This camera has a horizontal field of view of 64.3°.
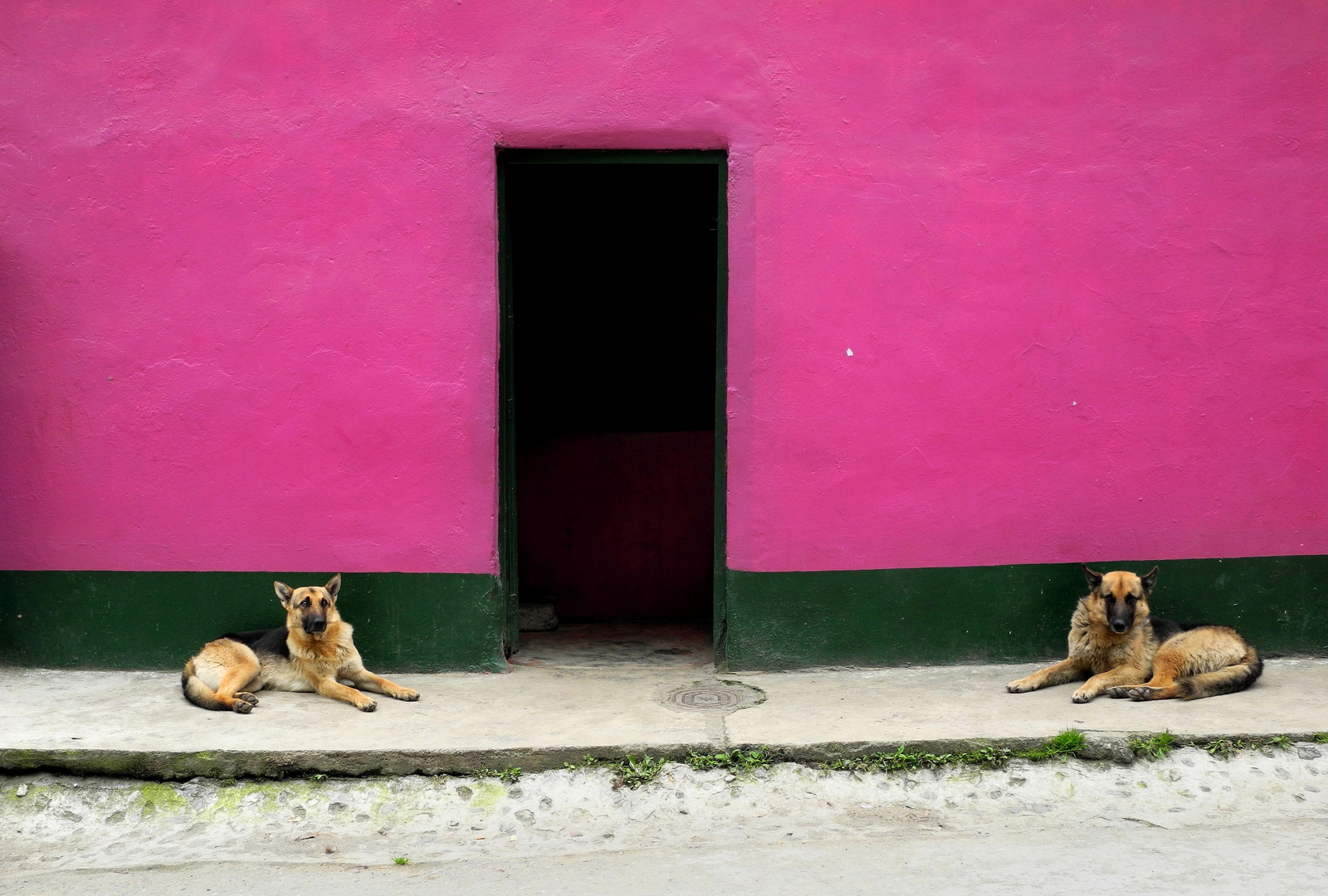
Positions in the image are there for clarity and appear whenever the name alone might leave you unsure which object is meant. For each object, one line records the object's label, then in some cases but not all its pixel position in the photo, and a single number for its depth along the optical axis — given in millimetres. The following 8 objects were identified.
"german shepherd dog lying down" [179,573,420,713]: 5820
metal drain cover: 5824
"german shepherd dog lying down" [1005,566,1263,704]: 5777
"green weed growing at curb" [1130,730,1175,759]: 5098
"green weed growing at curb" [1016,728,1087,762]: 5098
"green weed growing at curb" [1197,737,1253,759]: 5117
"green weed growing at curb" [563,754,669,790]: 4977
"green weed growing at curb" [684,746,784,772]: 5047
